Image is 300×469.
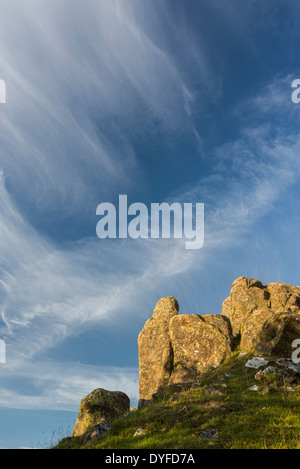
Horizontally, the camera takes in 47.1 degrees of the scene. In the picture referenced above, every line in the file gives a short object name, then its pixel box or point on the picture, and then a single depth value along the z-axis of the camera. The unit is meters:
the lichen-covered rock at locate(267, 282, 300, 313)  44.53
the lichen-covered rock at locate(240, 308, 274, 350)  39.47
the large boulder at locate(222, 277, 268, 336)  45.26
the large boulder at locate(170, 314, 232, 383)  39.73
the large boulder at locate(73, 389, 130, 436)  28.75
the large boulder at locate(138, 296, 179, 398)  43.50
